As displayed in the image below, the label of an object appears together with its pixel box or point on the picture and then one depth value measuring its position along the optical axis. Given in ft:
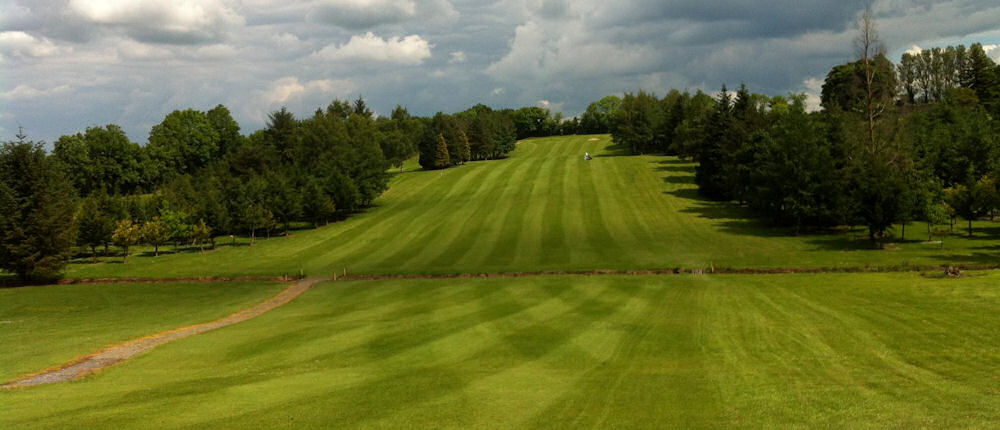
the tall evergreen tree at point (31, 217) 179.11
